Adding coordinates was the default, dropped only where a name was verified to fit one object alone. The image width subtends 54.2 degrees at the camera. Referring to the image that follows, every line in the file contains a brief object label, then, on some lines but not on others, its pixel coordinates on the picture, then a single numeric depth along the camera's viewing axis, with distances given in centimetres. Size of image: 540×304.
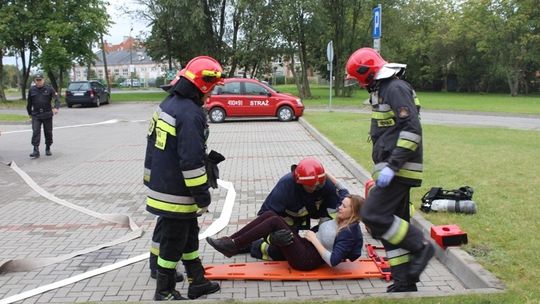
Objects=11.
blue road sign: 1178
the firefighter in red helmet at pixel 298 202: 477
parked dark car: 3022
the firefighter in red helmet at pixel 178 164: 366
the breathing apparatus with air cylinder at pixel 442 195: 627
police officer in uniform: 1214
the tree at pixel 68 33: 3166
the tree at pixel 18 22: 3033
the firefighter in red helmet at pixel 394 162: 382
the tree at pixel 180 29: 3566
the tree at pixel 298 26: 3184
